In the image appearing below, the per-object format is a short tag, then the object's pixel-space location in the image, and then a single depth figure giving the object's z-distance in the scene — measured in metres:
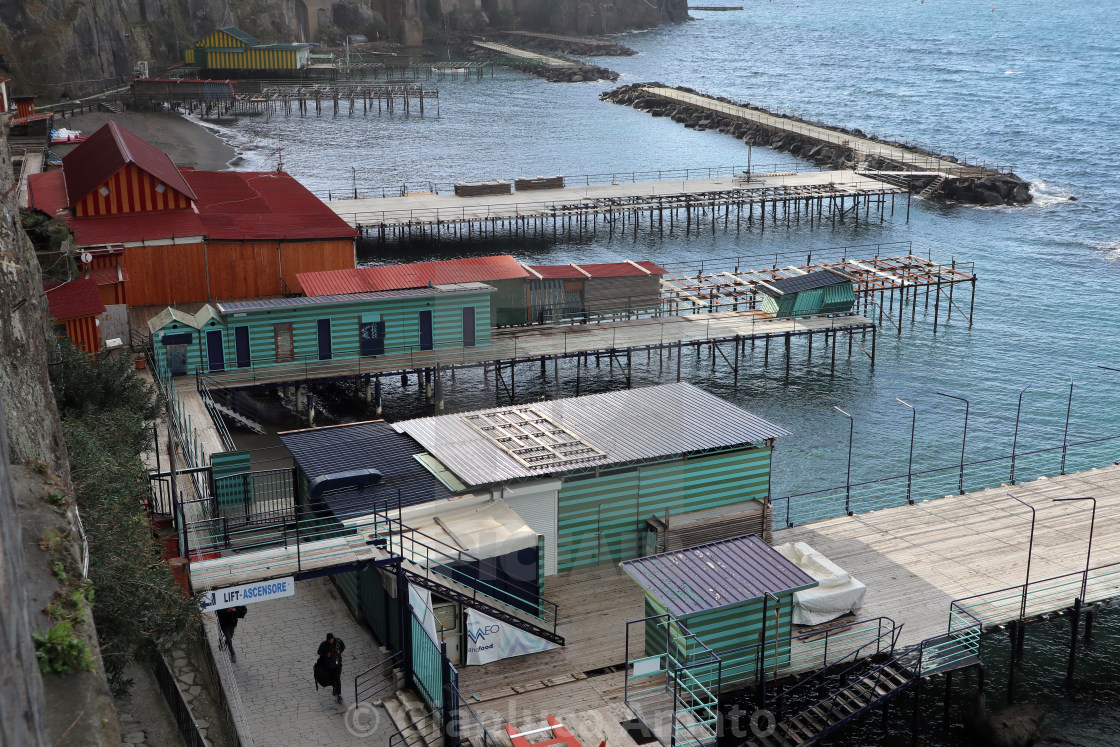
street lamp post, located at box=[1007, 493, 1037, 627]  29.47
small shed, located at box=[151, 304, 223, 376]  47.84
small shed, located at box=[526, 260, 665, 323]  58.53
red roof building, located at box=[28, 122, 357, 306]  54.50
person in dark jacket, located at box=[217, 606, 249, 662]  27.42
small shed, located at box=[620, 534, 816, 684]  26.52
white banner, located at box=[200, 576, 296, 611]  24.78
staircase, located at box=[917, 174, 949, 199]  98.94
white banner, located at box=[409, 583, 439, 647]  26.04
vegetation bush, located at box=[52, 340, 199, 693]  20.55
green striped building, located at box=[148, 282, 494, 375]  48.59
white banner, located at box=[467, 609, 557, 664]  27.55
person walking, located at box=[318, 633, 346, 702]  26.23
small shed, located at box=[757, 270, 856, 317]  60.84
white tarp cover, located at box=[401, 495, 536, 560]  28.53
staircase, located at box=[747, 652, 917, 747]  26.66
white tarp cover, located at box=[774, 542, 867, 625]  29.06
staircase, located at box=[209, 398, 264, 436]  49.20
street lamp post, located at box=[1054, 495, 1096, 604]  30.23
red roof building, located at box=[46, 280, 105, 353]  42.53
